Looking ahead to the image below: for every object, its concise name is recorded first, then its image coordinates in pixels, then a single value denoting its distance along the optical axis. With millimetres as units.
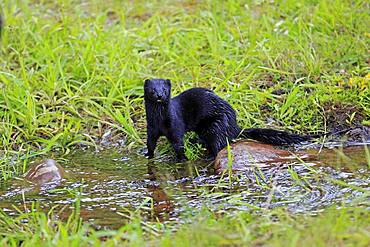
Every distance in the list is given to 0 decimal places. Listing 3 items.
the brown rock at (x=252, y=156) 10812
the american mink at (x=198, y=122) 11664
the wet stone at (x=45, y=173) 10812
